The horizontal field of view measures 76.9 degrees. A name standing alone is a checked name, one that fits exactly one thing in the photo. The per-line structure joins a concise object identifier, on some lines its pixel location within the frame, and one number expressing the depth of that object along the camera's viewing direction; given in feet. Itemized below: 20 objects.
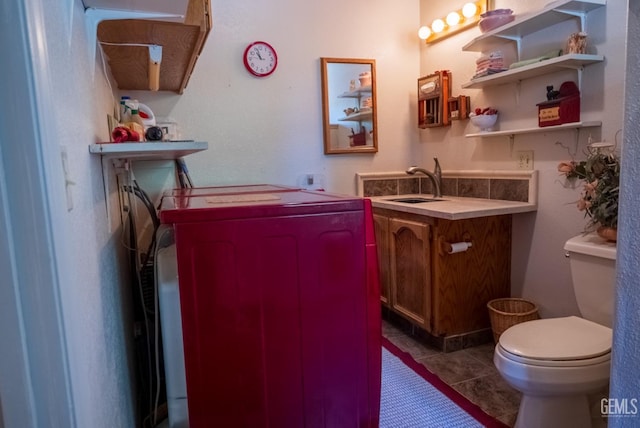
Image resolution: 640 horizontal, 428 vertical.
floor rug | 5.70
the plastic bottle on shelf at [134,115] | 5.81
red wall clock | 8.96
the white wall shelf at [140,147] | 3.55
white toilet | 4.59
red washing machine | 3.47
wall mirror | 9.66
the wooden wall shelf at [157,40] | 4.41
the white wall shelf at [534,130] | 6.36
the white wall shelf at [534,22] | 6.23
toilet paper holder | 7.34
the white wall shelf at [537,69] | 6.17
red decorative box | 6.55
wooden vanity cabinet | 7.49
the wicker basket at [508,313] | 7.22
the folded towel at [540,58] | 6.63
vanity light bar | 8.40
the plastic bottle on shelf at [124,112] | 6.07
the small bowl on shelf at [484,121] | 8.19
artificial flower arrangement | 5.27
